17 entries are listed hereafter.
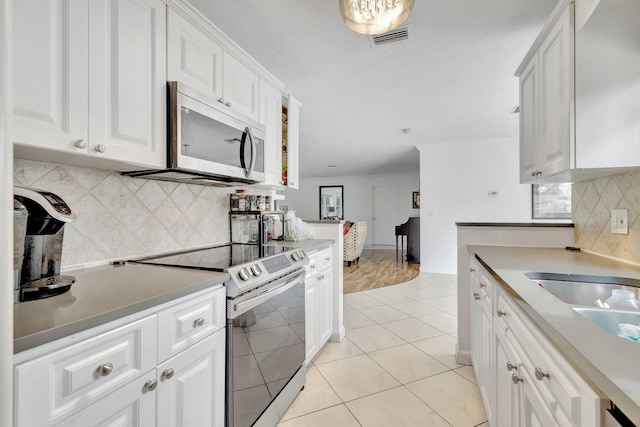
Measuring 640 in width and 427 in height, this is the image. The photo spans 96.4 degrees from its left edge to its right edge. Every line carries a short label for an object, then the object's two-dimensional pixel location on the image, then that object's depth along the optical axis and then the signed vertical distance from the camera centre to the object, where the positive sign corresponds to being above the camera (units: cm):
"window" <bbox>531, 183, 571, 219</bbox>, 441 +16
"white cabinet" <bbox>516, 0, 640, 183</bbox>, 115 +53
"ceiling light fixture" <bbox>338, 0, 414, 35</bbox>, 129 +91
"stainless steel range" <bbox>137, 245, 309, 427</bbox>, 120 -56
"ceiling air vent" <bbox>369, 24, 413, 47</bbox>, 173 +110
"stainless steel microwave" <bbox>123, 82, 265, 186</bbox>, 138 +38
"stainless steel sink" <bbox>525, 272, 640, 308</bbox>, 114 -31
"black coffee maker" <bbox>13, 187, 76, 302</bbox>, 86 -11
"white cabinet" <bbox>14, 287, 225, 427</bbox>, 63 -44
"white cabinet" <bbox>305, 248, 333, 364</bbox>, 195 -66
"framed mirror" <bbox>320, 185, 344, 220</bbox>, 918 +33
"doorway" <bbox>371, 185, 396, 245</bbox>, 858 -7
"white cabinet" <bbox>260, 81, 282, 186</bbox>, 215 +67
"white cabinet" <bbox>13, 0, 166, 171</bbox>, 90 +49
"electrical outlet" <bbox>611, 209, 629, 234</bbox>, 141 -5
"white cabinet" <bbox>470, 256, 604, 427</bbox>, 56 -45
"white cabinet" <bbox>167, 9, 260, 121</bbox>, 143 +83
